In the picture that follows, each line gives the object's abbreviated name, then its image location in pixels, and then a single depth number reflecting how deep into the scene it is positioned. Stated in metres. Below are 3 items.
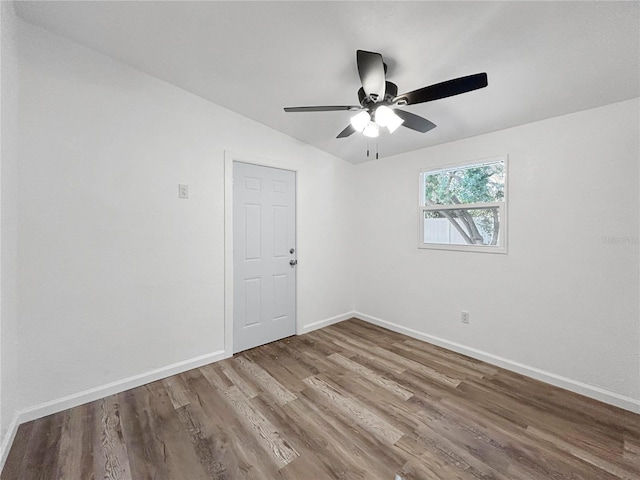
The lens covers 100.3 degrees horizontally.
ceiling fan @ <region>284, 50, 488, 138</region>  1.50
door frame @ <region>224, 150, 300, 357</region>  2.79
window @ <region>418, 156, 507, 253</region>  2.67
